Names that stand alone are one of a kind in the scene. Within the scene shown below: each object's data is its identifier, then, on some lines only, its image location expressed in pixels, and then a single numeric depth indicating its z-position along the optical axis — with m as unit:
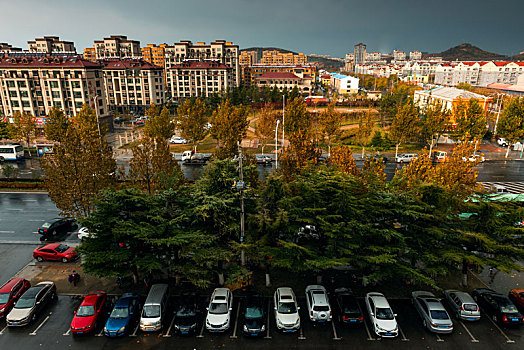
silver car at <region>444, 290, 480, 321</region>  19.12
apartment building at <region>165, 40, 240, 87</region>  131.88
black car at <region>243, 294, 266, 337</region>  18.06
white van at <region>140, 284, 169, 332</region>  18.44
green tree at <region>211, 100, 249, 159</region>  49.84
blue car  17.98
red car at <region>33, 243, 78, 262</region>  25.66
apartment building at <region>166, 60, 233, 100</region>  116.44
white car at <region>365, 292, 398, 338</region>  18.02
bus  55.05
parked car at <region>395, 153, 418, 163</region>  54.32
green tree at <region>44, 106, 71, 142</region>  51.90
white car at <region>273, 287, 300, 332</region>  18.38
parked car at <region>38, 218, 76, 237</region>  29.48
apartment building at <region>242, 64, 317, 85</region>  163.38
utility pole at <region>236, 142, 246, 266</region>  19.83
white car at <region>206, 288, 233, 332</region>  18.42
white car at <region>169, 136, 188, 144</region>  68.69
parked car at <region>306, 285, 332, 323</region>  19.09
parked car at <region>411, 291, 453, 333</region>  18.14
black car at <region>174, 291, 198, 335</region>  18.25
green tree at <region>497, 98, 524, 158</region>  55.47
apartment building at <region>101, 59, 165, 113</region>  101.62
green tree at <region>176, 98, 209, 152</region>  57.03
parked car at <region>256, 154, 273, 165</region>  53.27
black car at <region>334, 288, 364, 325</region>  18.84
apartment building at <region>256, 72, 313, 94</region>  142.25
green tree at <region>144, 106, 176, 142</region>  55.78
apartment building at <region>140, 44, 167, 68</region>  164.50
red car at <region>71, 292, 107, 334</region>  18.17
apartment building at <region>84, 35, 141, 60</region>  136.65
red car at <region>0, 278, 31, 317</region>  19.70
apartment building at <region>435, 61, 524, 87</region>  163.88
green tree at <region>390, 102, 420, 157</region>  54.94
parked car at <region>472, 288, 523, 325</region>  18.64
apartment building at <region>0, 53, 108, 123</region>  74.51
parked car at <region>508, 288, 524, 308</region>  20.28
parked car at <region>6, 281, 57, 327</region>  18.82
